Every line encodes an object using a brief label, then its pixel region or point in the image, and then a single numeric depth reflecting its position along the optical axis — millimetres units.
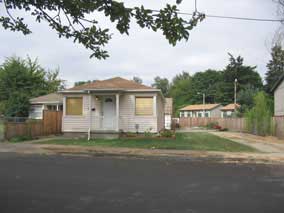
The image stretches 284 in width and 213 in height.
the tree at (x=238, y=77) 68125
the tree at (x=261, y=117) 24250
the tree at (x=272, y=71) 60688
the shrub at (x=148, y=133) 19916
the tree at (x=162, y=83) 101088
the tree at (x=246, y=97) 51875
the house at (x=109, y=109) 20625
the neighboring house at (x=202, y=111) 60500
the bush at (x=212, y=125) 40469
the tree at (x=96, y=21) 3512
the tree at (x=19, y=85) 30312
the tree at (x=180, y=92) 84106
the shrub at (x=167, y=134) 19719
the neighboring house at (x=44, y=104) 27506
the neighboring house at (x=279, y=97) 28438
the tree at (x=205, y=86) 77812
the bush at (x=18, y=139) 18656
